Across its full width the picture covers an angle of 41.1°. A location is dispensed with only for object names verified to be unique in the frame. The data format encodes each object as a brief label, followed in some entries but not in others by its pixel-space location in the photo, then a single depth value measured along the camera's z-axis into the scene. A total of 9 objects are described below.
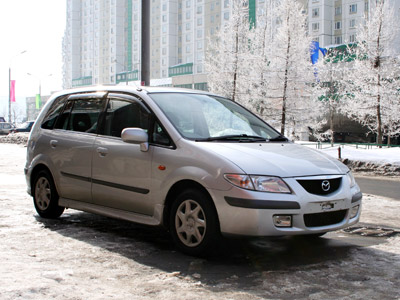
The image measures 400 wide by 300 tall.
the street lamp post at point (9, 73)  62.35
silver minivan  4.68
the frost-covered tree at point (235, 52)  41.28
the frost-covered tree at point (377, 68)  34.34
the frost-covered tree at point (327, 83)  36.97
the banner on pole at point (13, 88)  83.66
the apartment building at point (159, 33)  78.06
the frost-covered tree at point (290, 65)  35.38
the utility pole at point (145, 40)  12.48
